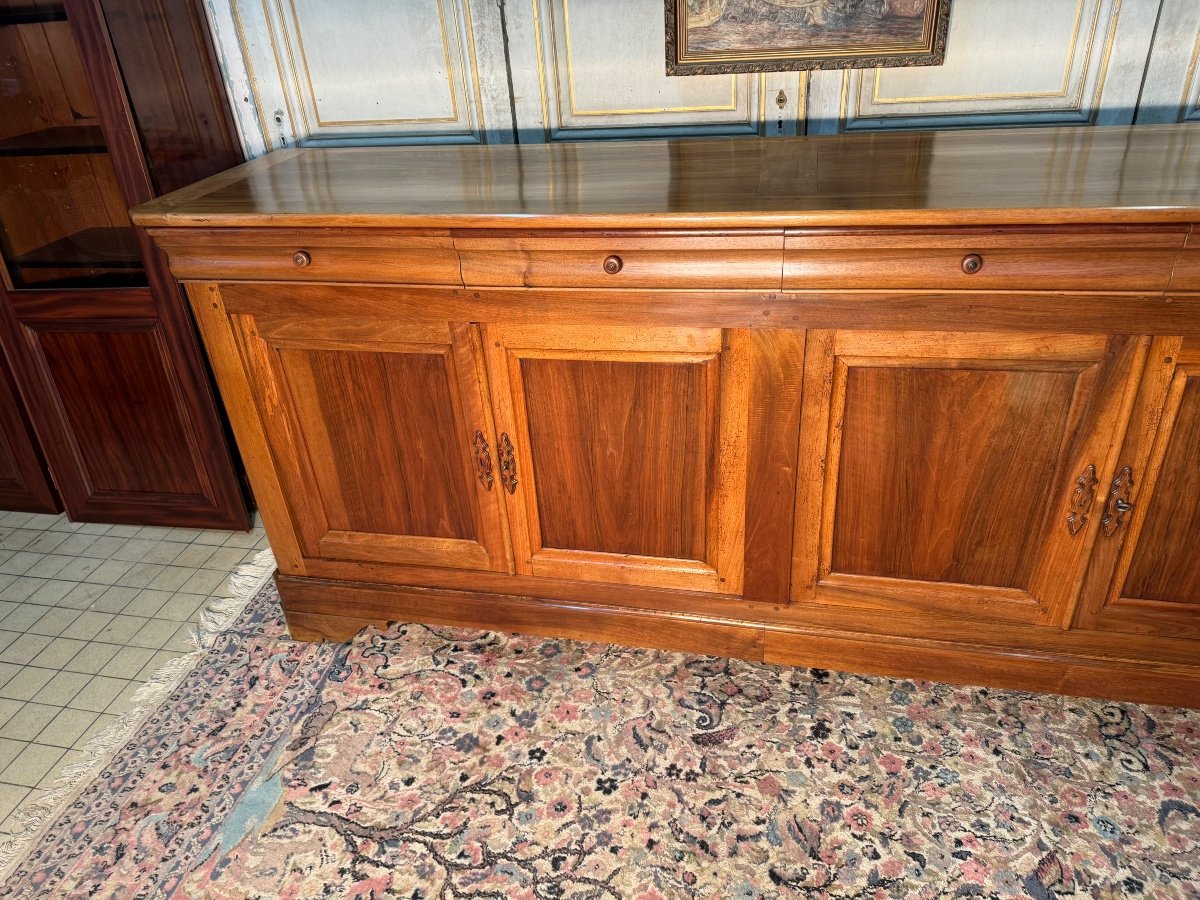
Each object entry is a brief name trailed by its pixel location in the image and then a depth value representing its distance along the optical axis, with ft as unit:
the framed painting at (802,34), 5.85
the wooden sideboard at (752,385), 4.58
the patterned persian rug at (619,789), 4.97
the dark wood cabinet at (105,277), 6.71
